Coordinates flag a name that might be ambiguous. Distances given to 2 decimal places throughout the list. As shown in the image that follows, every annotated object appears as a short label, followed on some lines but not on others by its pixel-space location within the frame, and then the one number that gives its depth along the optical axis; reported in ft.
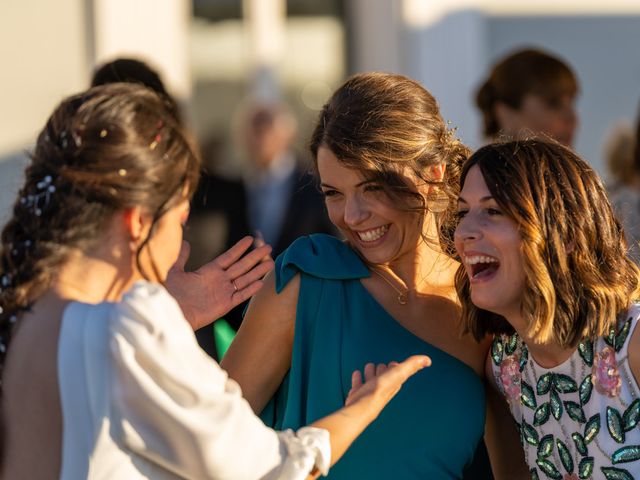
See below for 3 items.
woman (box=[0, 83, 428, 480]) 12.52
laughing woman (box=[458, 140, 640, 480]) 15.65
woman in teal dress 16.79
